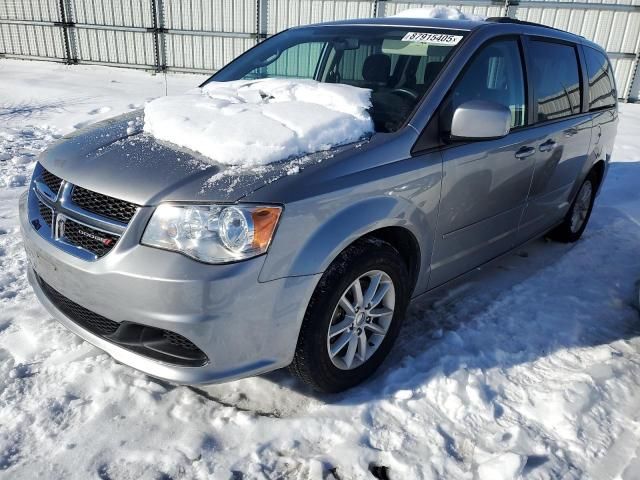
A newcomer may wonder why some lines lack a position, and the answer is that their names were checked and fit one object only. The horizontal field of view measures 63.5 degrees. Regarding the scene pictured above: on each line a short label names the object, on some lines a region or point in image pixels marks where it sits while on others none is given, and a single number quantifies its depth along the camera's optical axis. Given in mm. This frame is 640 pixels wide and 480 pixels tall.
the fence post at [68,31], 13398
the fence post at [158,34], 12961
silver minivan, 1893
